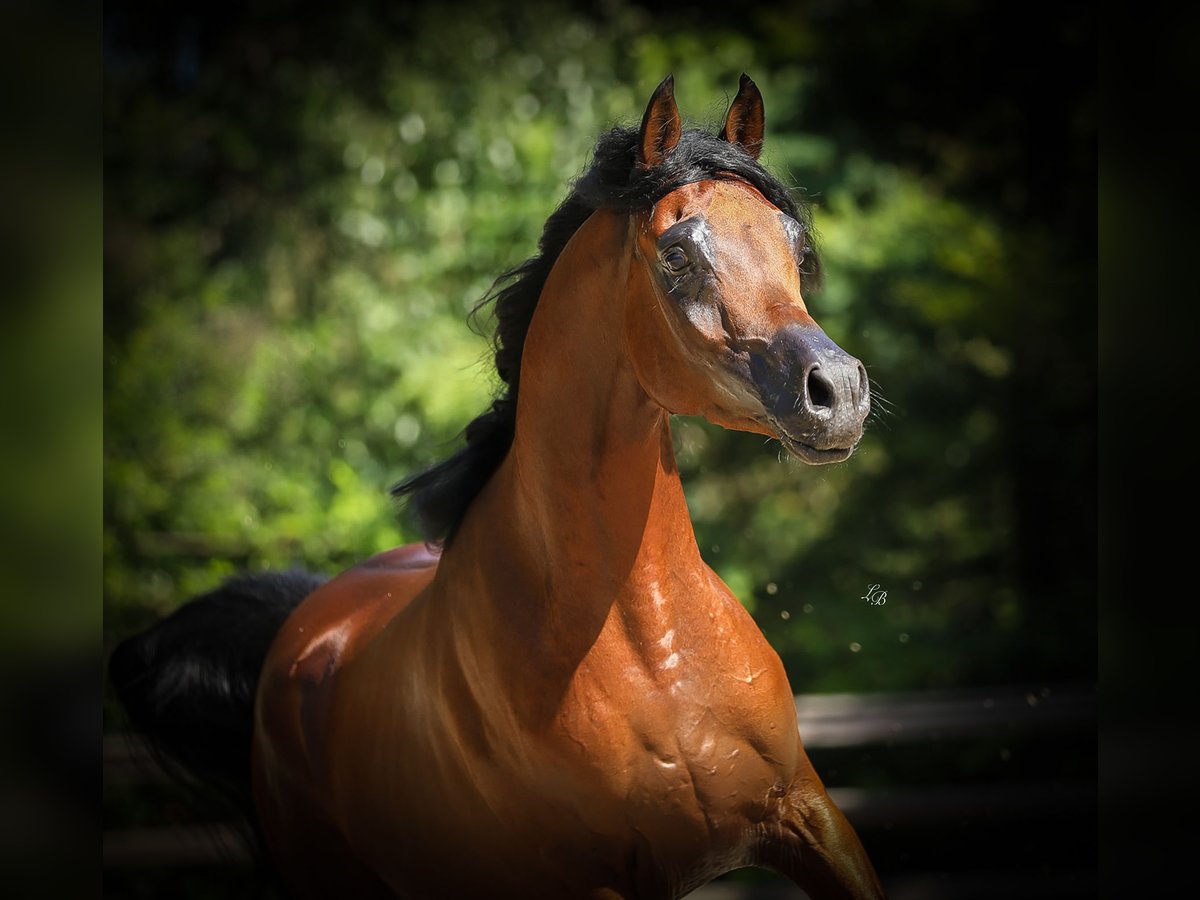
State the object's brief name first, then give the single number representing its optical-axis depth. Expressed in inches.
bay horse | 183.2
